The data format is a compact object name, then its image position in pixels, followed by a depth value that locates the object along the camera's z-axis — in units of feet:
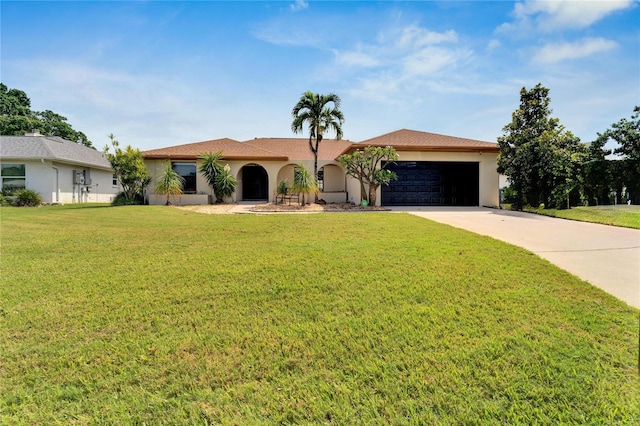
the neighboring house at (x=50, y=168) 60.44
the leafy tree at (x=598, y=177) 45.37
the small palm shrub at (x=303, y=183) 55.06
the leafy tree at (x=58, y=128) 129.08
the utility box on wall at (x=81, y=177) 68.49
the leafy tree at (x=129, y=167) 57.82
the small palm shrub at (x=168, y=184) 57.93
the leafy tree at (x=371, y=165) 50.52
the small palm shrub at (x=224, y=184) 61.31
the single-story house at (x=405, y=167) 56.34
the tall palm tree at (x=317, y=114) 59.21
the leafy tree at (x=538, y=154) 44.01
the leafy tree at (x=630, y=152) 43.52
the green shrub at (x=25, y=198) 56.85
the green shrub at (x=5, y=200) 56.80
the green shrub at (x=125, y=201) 61.11
